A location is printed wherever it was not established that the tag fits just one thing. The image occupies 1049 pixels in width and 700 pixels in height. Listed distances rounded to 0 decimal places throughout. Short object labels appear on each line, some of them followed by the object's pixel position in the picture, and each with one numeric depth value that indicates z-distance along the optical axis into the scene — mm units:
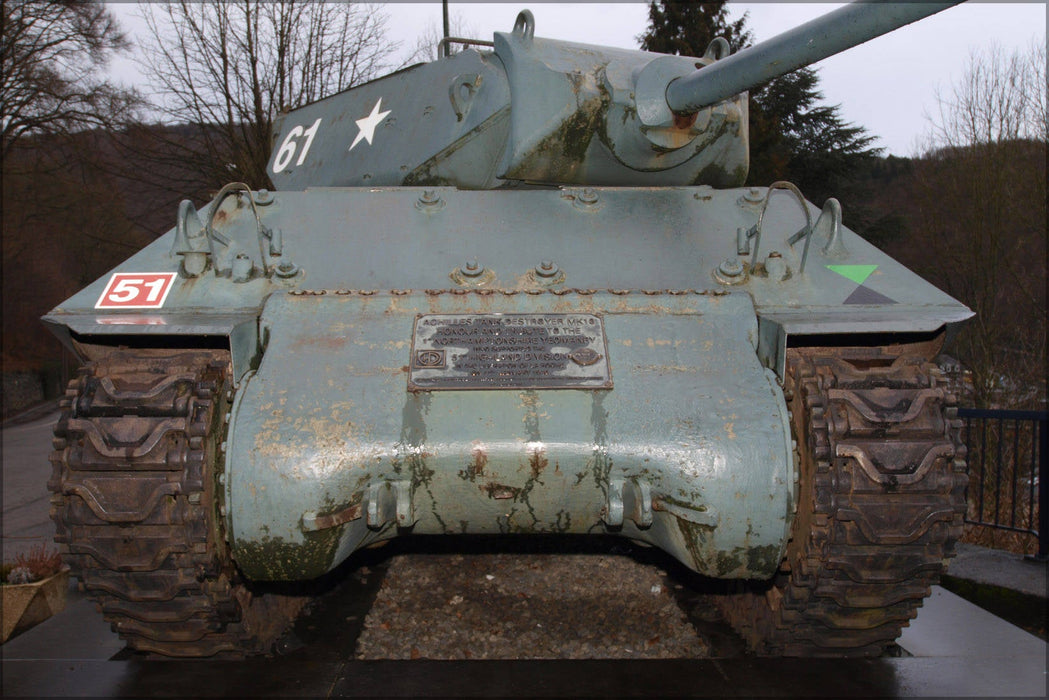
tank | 2920
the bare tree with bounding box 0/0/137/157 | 17828
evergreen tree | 18234
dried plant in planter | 4906
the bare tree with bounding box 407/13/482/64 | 18725
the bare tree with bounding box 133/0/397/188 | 15398
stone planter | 4664
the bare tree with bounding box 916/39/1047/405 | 12867
